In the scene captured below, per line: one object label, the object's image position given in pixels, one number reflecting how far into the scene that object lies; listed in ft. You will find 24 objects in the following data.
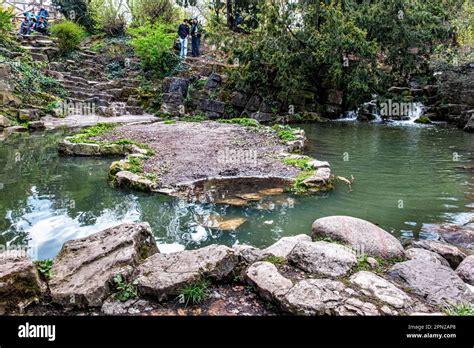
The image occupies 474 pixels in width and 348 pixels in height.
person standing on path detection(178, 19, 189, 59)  74.74
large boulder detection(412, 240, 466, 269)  14.51
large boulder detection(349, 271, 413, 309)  9.91
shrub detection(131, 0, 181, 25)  93.28
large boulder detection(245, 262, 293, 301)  10.28
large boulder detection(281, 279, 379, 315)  9.39
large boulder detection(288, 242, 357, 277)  11.51
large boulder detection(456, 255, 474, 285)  12.42
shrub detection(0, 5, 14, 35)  65.11
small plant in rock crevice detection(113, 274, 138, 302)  10.53
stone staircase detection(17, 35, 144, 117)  65.86
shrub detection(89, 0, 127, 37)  91.40
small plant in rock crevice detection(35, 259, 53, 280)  11.66
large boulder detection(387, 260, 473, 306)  10.53
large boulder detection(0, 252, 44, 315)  9.98
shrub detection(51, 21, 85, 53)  76.79
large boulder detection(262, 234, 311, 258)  13.25
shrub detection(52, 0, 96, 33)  90.94
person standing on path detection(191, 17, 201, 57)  78.28
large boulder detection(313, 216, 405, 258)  13.44
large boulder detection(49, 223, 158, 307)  10.35
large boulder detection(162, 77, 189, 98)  69.36
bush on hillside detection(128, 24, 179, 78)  76.23
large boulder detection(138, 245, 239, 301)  10.52
